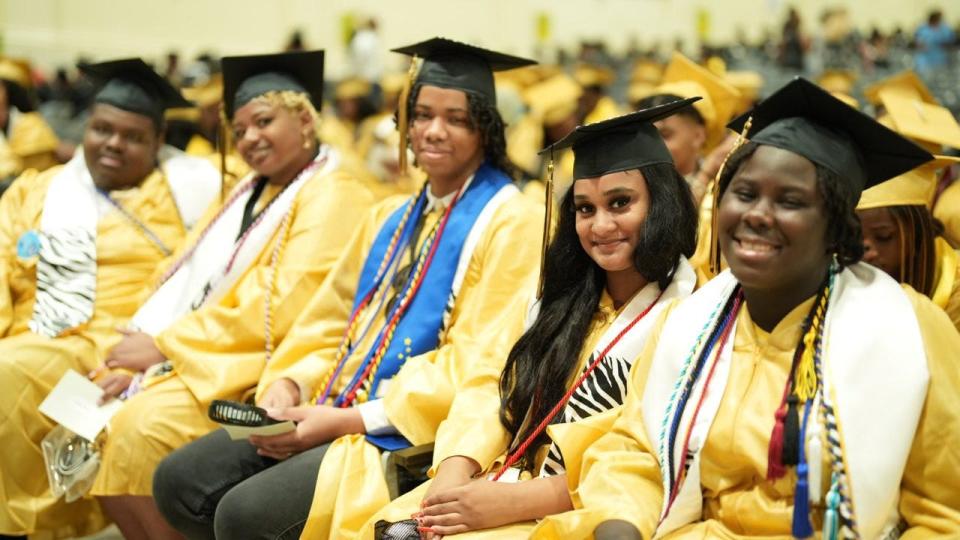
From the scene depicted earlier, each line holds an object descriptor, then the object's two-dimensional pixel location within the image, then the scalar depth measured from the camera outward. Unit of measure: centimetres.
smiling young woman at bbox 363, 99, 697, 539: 258
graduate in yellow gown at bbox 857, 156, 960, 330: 279
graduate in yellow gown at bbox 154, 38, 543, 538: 308
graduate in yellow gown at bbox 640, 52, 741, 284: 421
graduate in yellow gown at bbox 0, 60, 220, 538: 425
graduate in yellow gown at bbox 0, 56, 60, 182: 586
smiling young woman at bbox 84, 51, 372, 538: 372
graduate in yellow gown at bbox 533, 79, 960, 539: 206
